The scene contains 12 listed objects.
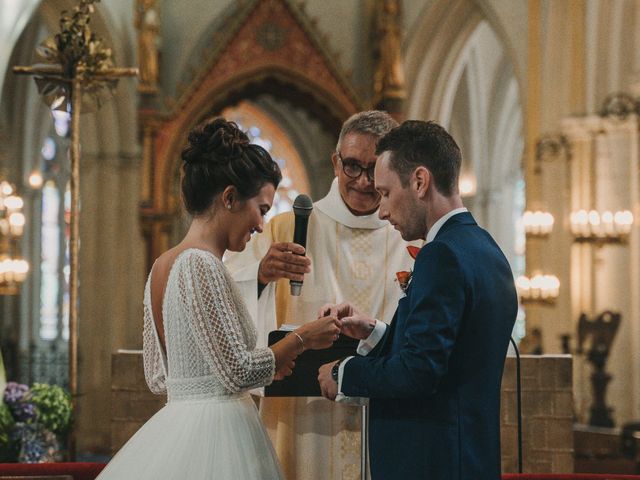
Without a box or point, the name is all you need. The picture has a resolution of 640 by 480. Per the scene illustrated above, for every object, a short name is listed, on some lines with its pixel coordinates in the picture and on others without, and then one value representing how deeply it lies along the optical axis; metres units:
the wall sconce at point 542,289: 14.28
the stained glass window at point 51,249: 21.20
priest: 4.43
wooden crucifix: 6.47
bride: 3.42
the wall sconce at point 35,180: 20.78
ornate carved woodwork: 14.84
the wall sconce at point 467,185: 22.23
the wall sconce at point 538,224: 14.86
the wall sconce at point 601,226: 13.48
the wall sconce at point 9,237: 14.75
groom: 3.19
